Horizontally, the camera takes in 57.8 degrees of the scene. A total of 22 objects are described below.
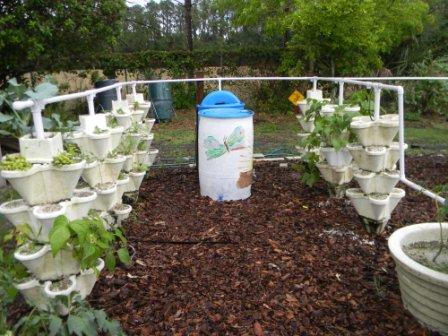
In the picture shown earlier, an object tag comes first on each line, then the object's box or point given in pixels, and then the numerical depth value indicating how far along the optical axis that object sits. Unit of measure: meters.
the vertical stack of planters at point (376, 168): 2.84
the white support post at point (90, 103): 2.63
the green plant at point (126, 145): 3.41
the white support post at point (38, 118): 1.88
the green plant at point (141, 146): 3.95
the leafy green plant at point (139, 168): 3.68
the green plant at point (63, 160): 1.88
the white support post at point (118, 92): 3.79
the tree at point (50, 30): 6.80
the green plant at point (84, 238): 1.79
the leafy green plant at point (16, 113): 2.00
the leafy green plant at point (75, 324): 1.67
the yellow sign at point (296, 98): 4.32
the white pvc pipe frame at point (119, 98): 1.88
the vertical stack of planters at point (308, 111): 4.00
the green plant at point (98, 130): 2.60
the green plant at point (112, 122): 3.14
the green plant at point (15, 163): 1.79
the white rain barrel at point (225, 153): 3.73
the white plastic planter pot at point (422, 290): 1.83
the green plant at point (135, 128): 3.64
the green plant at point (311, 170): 3.93
